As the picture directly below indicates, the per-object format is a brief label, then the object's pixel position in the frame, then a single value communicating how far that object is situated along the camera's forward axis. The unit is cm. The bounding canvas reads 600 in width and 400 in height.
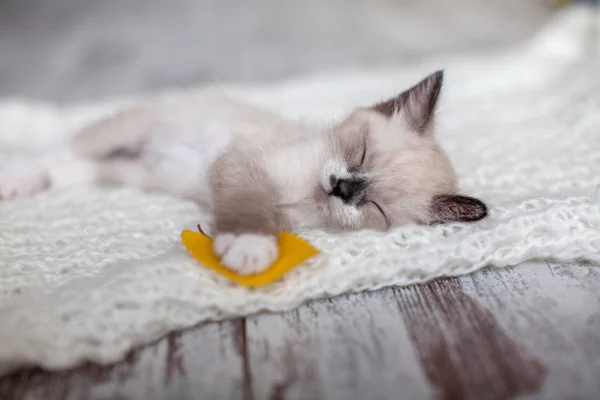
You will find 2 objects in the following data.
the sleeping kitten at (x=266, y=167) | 32
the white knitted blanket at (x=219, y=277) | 28
